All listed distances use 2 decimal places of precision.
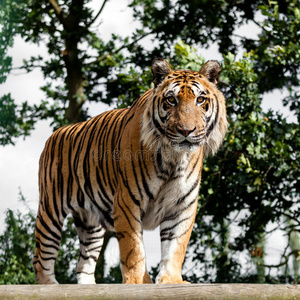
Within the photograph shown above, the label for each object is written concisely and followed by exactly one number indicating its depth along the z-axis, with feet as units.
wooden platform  16.31
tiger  21.56
